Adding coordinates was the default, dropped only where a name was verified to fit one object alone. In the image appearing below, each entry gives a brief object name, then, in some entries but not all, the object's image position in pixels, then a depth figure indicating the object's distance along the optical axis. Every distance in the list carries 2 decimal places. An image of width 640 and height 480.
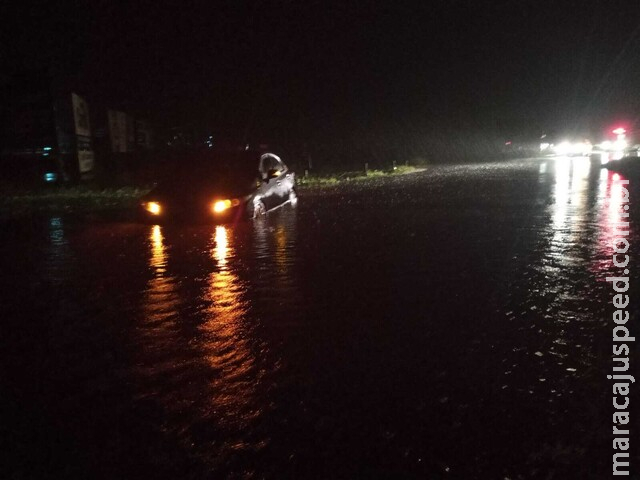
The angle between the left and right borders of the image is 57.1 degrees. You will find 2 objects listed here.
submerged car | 12.40
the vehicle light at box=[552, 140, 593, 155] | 42.00
